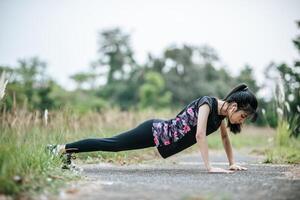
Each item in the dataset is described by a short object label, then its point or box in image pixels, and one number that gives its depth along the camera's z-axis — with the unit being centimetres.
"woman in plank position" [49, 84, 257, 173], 420
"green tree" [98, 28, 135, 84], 3400
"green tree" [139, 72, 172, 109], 2769
